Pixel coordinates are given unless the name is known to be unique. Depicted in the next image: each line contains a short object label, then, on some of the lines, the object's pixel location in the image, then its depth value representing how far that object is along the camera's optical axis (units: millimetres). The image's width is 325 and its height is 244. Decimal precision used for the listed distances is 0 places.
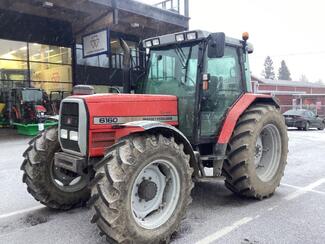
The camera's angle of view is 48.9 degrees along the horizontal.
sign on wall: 15448
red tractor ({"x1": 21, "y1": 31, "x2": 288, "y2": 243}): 3566
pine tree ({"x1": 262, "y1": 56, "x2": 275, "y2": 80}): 97775
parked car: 20578
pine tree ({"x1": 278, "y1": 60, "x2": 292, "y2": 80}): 94188
